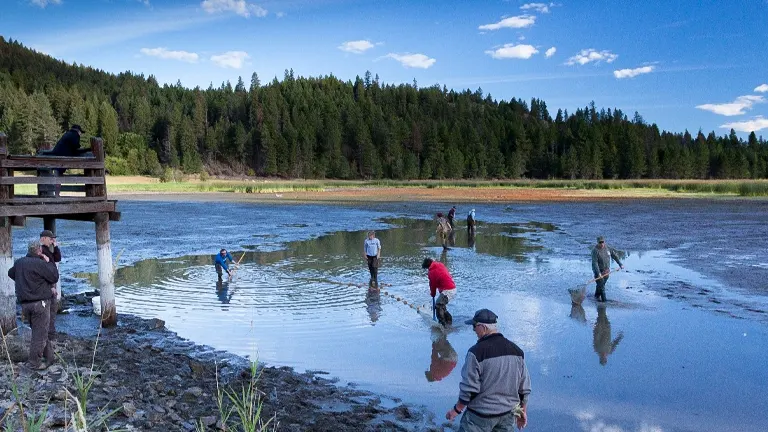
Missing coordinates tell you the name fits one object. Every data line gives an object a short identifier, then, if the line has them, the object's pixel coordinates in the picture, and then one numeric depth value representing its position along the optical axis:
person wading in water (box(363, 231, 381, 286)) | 17.69
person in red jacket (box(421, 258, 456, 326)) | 12.60
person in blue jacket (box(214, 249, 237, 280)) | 17.85
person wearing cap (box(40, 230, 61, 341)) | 10.23
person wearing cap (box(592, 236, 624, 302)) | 15.25
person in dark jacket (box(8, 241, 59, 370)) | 8.83
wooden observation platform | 10.87
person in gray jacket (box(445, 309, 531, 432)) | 5.50
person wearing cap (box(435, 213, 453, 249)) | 26.64
